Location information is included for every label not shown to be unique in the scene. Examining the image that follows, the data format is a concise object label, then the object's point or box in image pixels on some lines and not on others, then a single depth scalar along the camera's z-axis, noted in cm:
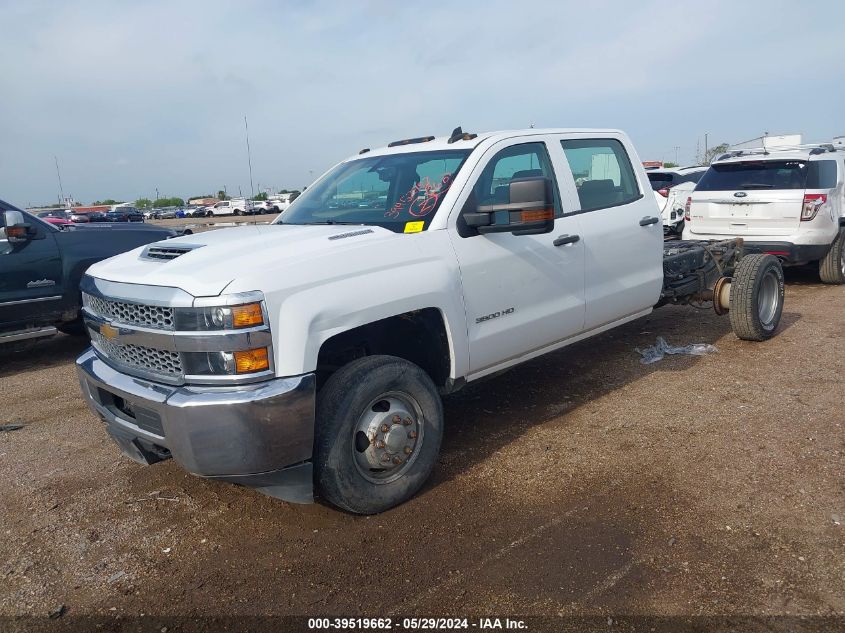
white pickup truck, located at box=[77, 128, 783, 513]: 288
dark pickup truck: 649
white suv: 810
